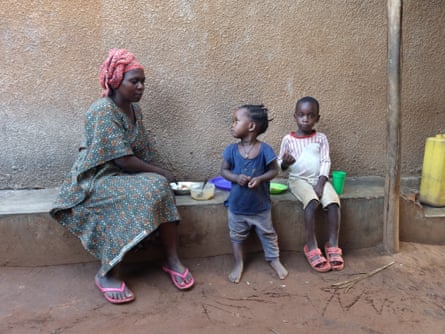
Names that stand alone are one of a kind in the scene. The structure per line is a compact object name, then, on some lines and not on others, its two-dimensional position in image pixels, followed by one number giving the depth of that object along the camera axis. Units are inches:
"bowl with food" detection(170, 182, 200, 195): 123.2
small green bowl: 123.0
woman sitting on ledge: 98.3
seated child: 114.3
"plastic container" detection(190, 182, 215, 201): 117.6
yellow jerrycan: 125.7
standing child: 103.9
